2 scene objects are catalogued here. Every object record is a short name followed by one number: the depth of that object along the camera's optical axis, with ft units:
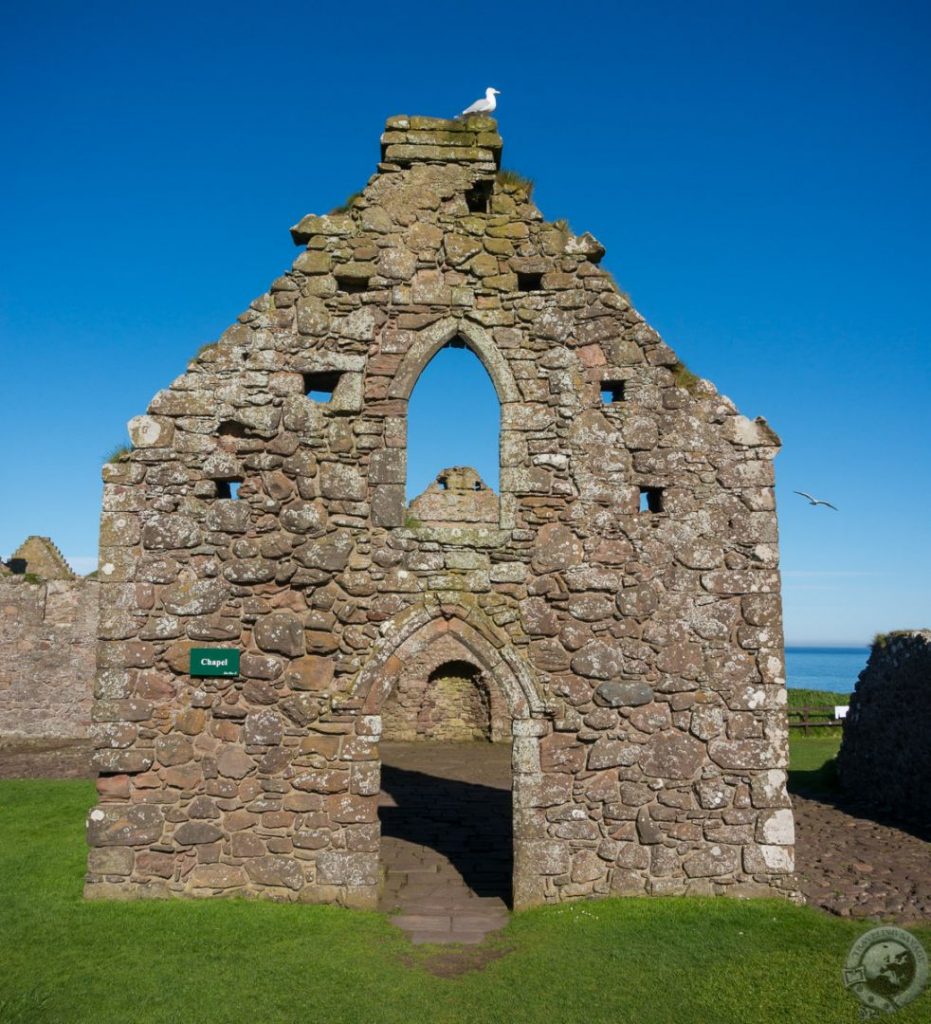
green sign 24.86
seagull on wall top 28.12
